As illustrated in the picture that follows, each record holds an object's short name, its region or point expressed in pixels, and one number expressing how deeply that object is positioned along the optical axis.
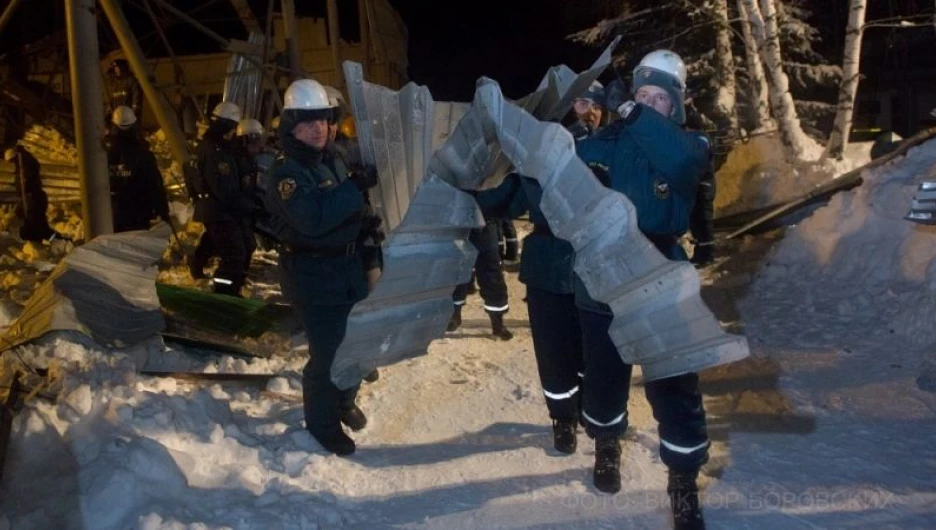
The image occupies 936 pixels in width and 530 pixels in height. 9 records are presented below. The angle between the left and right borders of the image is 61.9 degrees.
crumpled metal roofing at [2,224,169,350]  5.03
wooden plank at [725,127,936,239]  8.59
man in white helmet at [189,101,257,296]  7.46
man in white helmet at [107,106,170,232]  8.25
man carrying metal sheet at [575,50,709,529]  3.34
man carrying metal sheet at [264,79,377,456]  3.89
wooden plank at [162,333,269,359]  5.80
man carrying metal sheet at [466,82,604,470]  4.04
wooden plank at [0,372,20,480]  3.63
